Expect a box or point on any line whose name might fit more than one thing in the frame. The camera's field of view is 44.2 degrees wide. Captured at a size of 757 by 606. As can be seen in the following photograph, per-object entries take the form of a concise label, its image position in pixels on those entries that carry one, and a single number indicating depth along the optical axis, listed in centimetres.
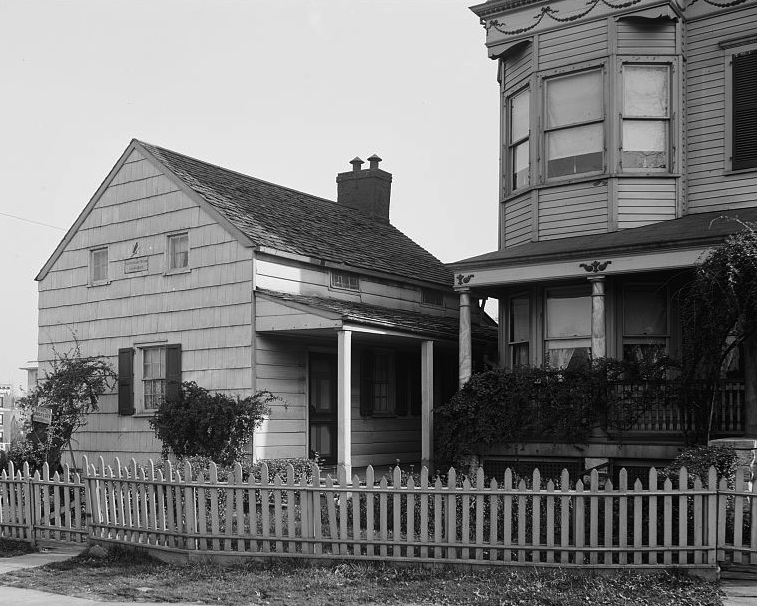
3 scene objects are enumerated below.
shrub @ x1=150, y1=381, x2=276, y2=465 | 1579
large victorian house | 1478
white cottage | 1645
